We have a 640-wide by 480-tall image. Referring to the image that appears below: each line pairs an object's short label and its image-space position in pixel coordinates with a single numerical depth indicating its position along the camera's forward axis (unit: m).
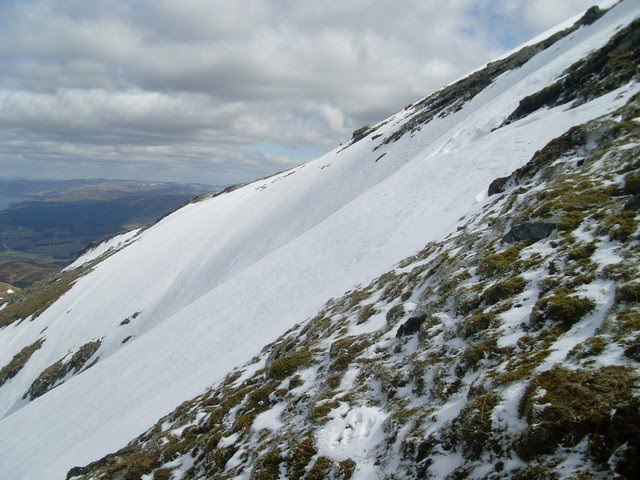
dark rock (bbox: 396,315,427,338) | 11.53
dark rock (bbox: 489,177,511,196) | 20.13
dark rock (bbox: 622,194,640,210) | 9.60
